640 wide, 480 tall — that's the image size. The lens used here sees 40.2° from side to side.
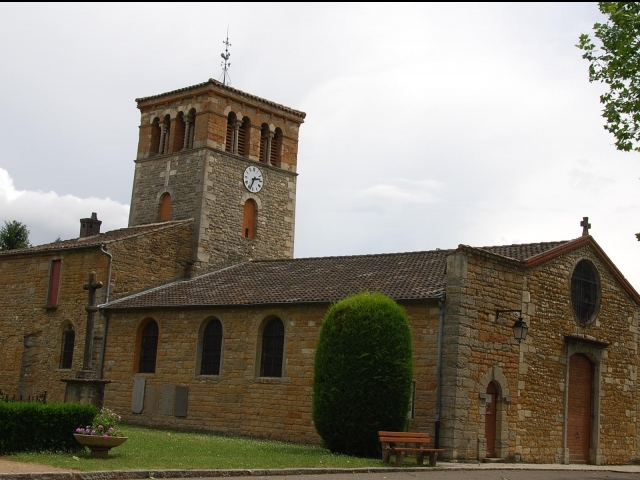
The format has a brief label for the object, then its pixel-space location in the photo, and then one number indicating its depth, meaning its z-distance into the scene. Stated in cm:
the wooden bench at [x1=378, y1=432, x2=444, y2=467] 1797
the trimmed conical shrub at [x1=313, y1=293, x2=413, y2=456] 1922
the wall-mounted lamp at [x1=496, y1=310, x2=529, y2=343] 2172
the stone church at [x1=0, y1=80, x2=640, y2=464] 2181
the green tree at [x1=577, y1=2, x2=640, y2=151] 1895
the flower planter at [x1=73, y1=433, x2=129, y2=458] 1523
